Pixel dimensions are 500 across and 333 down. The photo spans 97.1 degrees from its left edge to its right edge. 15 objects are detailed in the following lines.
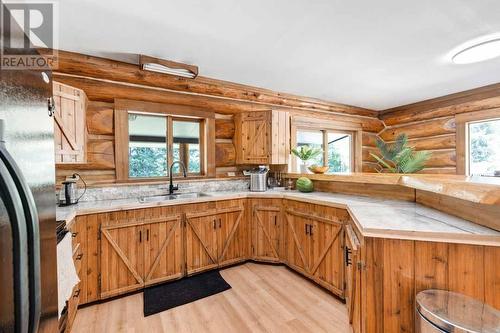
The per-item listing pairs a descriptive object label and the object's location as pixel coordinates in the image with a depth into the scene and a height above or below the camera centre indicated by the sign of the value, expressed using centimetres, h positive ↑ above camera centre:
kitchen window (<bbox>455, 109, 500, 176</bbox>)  365 +35
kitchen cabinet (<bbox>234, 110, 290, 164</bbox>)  352 +44
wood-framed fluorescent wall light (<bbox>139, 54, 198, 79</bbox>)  246 +115
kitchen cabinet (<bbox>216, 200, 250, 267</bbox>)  288 -92
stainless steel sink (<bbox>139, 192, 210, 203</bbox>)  283 -42
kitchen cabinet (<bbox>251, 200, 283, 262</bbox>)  299 -90
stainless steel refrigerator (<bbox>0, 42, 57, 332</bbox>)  58 -11
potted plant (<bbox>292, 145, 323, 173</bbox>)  352 +19
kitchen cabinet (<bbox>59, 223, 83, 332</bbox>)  159 -109
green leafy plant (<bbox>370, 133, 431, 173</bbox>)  408 +14
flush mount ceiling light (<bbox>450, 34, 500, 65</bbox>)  224 +122
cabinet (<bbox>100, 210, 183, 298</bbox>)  224 -94
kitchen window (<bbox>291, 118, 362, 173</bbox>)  423 +49
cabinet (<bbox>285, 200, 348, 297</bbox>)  223 -88
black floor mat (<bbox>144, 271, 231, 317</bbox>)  218 -137
